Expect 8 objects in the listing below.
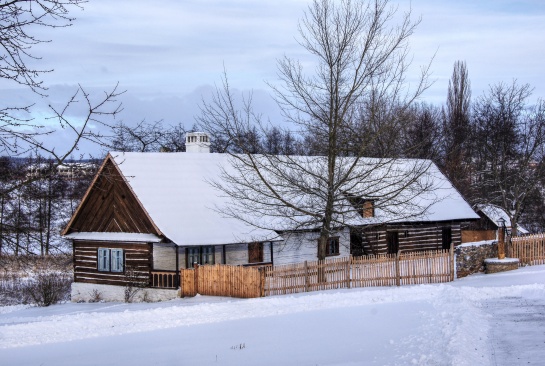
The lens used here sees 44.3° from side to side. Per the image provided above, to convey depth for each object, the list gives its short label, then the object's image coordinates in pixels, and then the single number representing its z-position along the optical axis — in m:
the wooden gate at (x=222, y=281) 27.47
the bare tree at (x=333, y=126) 27.75
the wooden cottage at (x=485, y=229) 54.28
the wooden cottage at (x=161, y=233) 31.75
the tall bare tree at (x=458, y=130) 65.88
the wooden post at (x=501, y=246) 30.75
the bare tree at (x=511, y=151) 46.31
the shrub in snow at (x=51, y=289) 32.34
